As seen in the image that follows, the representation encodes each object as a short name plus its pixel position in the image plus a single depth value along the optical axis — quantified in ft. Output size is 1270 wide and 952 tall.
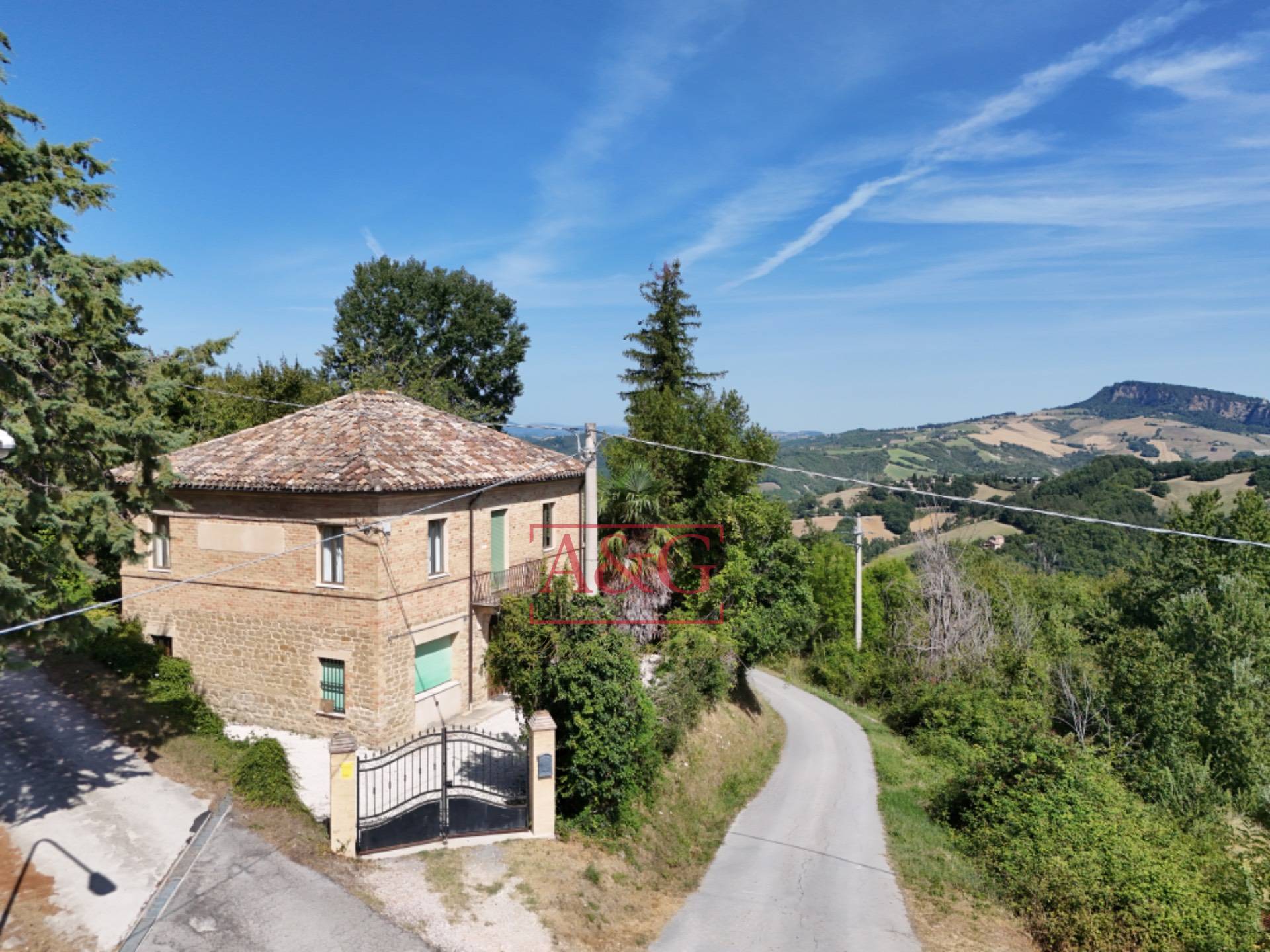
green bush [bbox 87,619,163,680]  53.93
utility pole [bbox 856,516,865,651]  100.33
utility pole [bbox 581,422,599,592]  54.54
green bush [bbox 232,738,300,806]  39.32
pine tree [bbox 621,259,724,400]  130.31
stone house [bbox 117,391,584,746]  49.65
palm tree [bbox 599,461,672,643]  69.31
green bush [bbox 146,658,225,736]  47.96
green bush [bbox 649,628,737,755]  54.75
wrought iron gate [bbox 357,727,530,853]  38.14
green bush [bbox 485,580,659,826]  41.81
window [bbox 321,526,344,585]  50.34
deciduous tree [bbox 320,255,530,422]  148.77
